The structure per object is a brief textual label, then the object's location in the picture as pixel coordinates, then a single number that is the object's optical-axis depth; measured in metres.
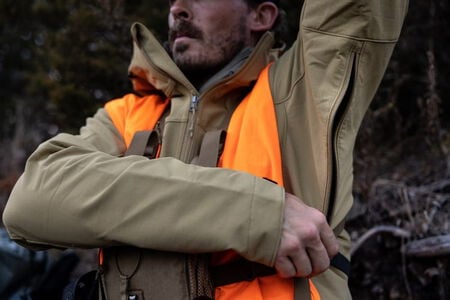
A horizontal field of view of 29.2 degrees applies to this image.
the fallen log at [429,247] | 1.32
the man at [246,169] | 0.97
